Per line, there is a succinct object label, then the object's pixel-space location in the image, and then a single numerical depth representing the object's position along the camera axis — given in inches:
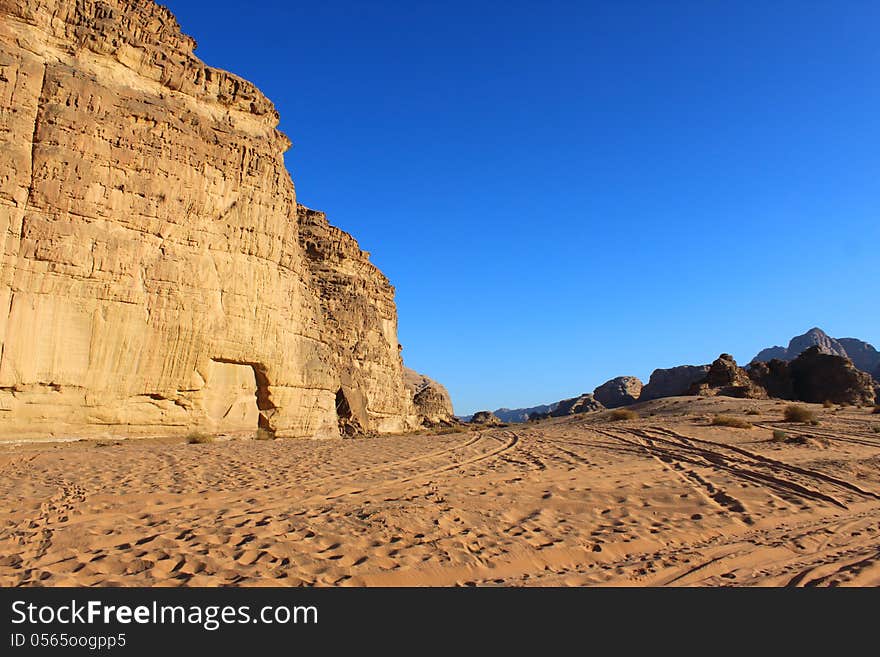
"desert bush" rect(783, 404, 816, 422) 792.9
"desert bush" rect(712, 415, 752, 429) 740.9
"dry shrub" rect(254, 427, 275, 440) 799.7
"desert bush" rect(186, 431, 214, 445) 672.4
